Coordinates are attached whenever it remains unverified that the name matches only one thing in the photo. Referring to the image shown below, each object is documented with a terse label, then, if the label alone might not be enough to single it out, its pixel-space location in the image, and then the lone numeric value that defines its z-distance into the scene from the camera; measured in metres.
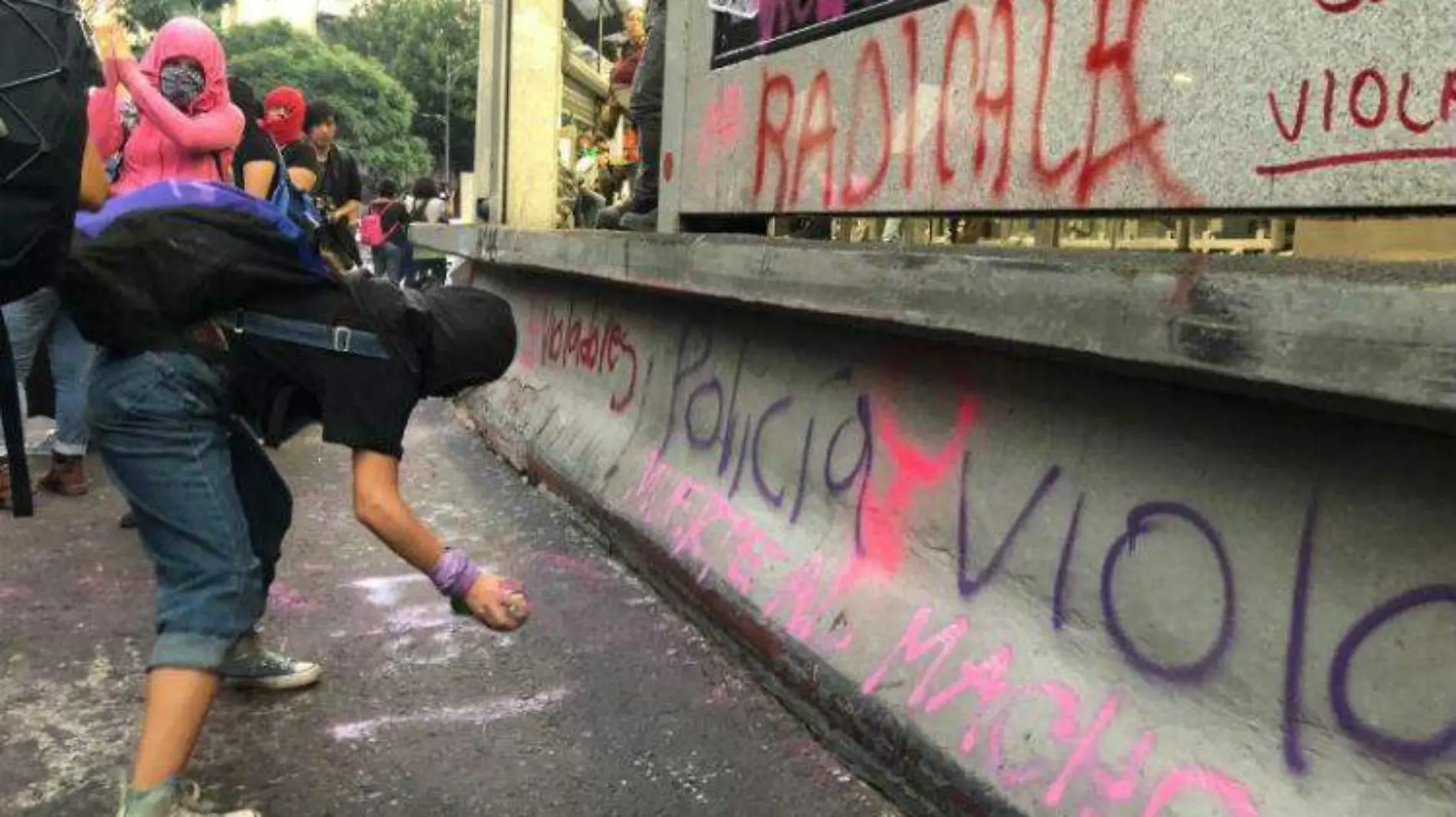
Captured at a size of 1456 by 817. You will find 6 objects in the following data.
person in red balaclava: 6.36
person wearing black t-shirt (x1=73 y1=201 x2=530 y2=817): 2.37
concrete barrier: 1.79
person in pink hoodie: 3.89
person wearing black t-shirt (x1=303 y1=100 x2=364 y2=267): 8.32
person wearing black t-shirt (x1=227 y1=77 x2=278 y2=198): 5.01
